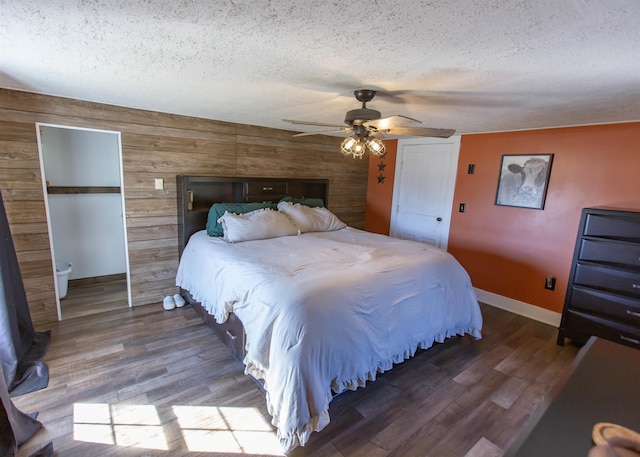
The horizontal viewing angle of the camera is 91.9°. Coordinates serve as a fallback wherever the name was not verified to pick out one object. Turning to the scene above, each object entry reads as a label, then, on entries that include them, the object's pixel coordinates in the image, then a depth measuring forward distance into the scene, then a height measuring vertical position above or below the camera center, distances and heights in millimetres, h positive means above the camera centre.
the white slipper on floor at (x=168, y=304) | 3326 -1421
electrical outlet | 3312 -1019
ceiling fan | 2098 +370
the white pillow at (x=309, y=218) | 3629 -491
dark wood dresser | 2514 -770
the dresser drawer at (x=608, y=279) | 2520 -753
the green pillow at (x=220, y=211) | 3240 -411
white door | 4172 -108
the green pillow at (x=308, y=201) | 4035 -332
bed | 1737 -868
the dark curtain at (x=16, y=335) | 2105 -1263
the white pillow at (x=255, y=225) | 3068 -527
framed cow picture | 3318 +58
